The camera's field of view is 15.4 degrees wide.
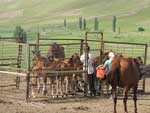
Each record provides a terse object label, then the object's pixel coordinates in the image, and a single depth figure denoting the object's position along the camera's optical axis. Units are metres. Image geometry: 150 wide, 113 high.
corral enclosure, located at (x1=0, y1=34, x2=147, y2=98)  20.67
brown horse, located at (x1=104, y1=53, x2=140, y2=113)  15.76
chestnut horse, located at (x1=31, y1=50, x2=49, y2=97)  18.64
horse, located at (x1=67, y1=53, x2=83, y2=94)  19.36
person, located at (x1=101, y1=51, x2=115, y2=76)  16.09
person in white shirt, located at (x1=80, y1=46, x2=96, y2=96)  19.64
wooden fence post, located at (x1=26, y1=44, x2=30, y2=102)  17.65
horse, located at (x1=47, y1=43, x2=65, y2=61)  20.00
